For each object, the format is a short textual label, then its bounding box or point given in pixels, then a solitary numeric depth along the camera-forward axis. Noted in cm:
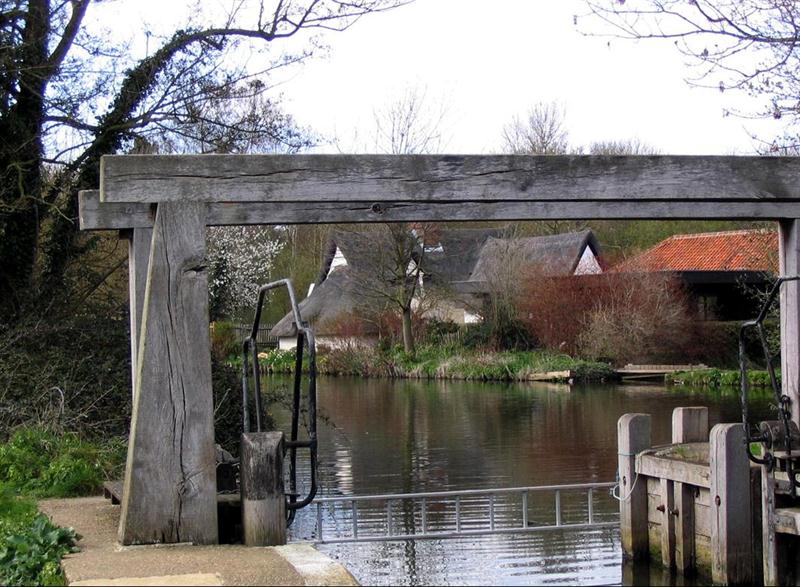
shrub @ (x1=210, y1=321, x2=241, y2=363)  3756
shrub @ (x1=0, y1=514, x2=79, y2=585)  733
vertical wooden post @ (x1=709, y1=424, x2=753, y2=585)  1051
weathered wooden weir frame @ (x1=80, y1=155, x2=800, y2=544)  809
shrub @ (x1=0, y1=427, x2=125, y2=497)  1196
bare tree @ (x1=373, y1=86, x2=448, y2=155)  4716
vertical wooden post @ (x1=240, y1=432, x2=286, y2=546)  774
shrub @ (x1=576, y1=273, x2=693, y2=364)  4225
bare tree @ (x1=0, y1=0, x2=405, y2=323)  1767
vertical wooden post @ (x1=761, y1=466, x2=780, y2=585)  1038
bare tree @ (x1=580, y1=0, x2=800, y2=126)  1265
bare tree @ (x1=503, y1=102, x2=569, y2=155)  6294
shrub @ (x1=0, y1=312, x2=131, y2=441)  1489
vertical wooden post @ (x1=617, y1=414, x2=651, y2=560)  1253
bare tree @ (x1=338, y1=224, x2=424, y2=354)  4684
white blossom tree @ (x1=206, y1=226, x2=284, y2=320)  3547
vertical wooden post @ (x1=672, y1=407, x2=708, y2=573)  1159
